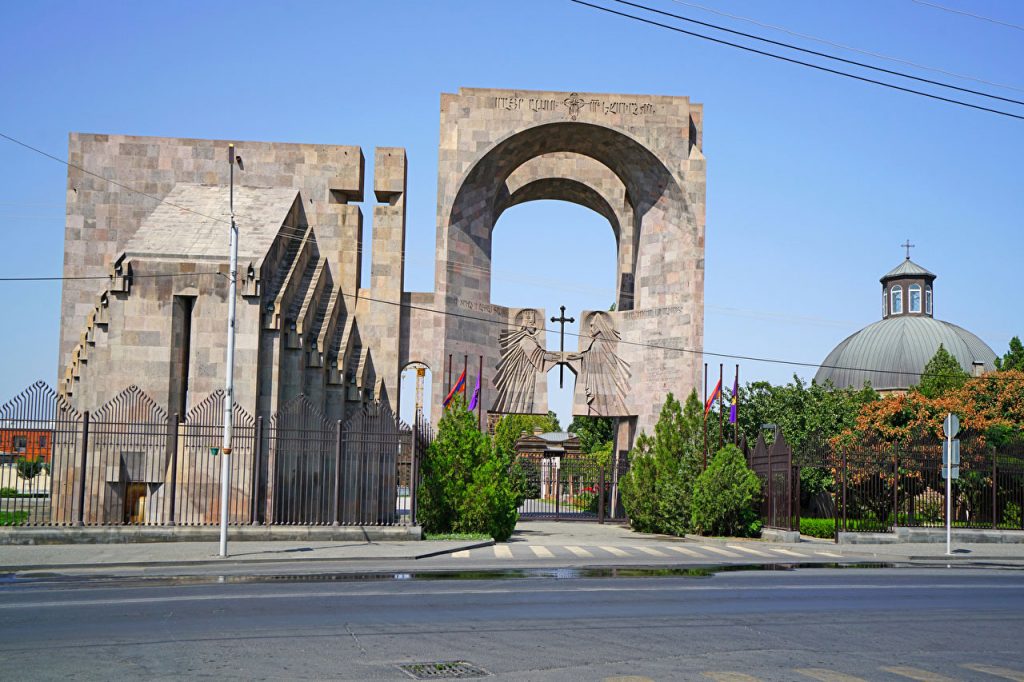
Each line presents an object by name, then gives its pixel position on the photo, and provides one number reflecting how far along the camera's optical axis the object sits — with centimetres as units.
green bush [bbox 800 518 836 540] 3159
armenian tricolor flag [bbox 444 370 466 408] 3700
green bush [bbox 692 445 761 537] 2939
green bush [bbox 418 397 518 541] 2594
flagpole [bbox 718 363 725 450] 3346
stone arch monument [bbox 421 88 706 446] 3981
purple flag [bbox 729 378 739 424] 3591
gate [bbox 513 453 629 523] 3869
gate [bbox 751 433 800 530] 2806
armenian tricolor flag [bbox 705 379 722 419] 3553
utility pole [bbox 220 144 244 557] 2058
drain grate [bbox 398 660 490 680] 852
